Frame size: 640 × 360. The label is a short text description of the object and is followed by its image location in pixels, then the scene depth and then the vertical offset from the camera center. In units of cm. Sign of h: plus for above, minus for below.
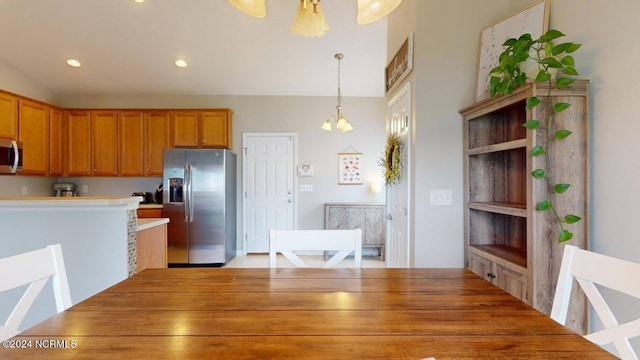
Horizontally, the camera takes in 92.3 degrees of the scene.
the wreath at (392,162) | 269 +18
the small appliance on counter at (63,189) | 461 -12
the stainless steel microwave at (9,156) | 309 +26
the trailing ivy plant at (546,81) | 153 +53
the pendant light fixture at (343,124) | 356 +66
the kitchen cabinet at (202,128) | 450 +78
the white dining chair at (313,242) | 151 -30
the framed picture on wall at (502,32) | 191 +99
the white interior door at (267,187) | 488 -9
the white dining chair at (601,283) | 80 -30
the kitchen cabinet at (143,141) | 450 +59
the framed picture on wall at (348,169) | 491 +19
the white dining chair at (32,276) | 89 -30
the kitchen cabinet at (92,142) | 450 +58
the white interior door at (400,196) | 250 -13
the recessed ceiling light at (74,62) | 395 +155
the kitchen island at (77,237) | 209 -38
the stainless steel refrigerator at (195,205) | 412 -32
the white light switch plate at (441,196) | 230 -11
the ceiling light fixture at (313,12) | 112 +66
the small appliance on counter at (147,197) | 467 -24
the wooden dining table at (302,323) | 71 -39
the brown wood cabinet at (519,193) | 162 -7
